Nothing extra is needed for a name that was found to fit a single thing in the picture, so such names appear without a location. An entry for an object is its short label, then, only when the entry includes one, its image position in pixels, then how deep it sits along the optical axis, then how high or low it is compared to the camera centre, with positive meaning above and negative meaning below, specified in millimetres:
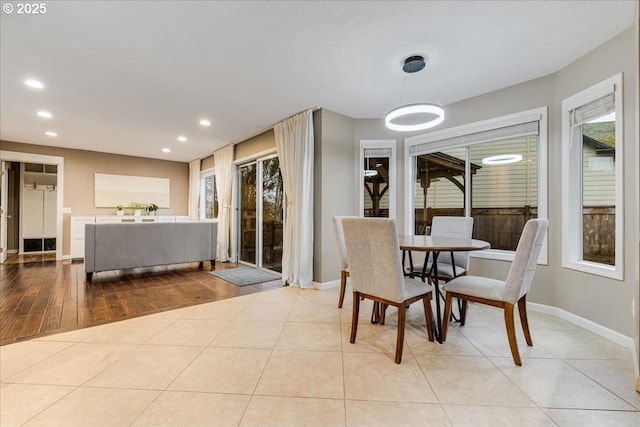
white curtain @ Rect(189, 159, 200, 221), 6773 +523
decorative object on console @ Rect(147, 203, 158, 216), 6574 +78
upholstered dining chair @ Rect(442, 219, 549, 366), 1761 -528
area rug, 3972 -1009
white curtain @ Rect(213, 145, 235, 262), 5504 +217
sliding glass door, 4672 -9
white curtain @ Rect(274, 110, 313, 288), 3678 +188
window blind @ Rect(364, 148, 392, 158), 4012 +920
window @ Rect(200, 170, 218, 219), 6543 +404
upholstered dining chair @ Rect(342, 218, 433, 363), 1801 -411
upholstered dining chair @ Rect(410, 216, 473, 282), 2730 -255
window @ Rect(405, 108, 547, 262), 2916 +464
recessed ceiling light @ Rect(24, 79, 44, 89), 2875 +1398
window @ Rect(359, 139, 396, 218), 3975 +534
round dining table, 1977 -248
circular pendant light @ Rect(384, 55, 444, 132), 2322 +916
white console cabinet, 5559 -337
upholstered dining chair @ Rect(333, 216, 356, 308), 2730 -383
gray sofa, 3826 -509
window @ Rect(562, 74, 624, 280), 2203 +312
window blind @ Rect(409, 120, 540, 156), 2889 +923
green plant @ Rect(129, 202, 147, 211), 6336 +145
